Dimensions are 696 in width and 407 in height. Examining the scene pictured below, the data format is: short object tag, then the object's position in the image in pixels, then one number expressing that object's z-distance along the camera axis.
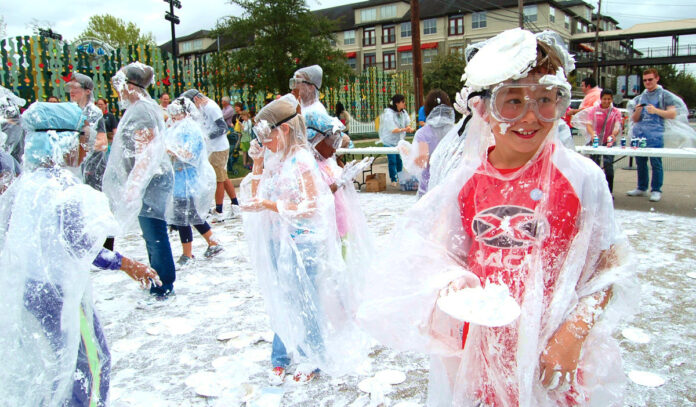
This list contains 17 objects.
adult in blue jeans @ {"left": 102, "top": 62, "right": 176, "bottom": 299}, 3.65
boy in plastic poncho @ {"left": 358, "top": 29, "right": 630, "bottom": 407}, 1.21
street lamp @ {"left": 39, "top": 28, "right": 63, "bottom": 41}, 16.67
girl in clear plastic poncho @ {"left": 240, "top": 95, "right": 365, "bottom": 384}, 2.63
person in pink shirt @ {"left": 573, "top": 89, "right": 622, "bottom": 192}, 7.66
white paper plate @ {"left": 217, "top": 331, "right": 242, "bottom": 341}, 3.28
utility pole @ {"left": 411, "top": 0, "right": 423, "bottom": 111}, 11.97
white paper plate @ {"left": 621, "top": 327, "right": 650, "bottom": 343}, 2.97
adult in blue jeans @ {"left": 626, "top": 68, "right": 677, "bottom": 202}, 6.80
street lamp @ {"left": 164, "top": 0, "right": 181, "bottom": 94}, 15.80
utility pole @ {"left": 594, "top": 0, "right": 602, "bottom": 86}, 37.59
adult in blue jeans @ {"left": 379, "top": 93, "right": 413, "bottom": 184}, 9.54
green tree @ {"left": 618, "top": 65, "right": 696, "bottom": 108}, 59.78
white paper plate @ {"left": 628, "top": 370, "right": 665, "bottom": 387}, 2.48
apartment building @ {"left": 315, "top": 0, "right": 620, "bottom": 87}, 43.62
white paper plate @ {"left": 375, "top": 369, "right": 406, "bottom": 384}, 2.64
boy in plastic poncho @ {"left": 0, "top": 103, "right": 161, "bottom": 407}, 1.71
